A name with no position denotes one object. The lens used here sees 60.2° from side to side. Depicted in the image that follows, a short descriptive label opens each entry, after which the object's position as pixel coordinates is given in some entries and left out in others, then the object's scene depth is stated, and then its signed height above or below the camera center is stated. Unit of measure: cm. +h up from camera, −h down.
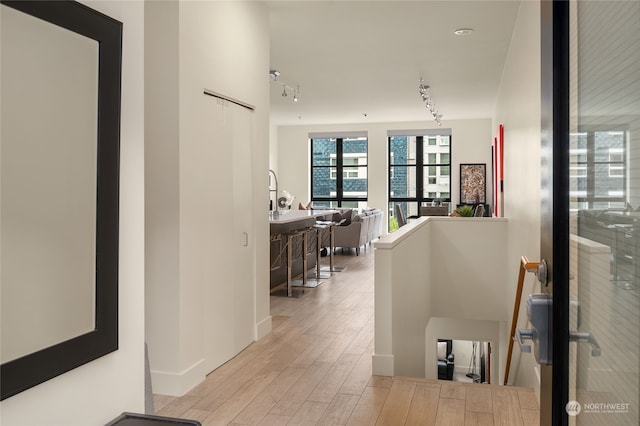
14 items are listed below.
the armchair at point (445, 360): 1064 -298
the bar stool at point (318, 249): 799 -59
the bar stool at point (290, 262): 670 -66
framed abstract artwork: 1312 +63
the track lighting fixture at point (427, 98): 839 +189
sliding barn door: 385 -20
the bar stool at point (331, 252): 874 -69
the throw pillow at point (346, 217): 1082 -15
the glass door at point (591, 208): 94 +0
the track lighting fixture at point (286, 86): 704 +189
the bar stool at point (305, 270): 730 -83
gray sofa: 1048 -44
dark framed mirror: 123 +5
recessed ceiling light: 560 +182
